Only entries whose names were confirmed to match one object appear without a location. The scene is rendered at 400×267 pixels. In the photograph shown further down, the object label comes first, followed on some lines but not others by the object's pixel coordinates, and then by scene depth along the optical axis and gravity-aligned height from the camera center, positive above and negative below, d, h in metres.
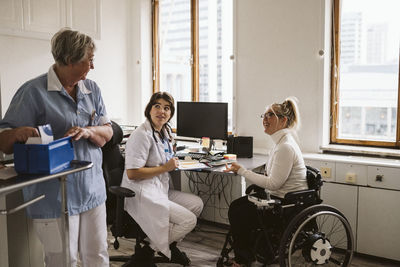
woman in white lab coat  2.38 -0.50
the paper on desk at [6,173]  1.36 -0.25
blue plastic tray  1.40 -0.19
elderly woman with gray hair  1.66 -0.11
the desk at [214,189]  3.49 -0.77
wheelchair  2.15 -0.72
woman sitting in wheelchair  2.33 -0.42
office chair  2.35 -0.66
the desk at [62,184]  1.24 -0.25
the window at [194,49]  3.90 +0.57
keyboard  3.12 -0.41
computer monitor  3.17 -0.13
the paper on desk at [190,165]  2.75 -0.44
